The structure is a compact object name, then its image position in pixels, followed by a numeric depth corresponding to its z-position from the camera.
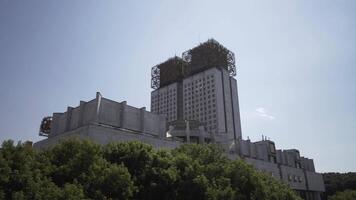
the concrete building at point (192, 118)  53.96
